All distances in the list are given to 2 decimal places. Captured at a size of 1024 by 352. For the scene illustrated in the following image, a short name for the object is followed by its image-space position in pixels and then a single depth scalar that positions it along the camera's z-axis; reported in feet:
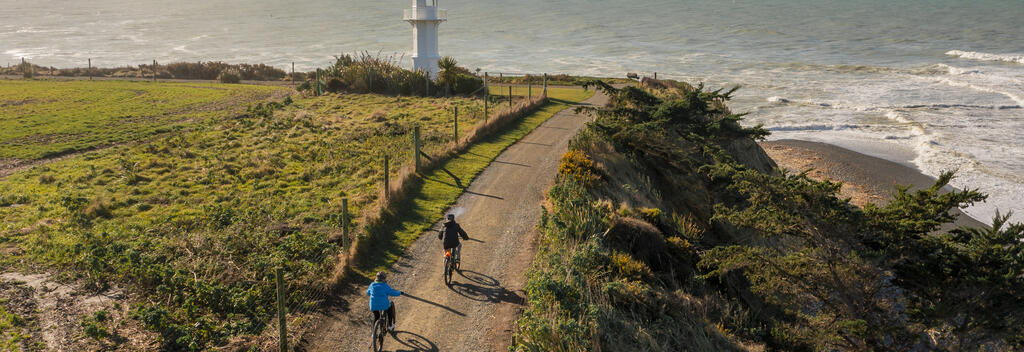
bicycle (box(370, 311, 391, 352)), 33.44
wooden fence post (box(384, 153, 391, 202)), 55.88
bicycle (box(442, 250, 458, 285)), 41.57
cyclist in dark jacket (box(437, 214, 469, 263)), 41.98
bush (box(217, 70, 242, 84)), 174.09
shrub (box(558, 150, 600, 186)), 57.67
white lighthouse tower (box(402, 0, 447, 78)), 144.46
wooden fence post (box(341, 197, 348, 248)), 44.34
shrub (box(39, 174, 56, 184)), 66.23
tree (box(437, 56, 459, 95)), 128.67
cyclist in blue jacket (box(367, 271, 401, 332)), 33.96
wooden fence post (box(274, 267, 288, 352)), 33.04
